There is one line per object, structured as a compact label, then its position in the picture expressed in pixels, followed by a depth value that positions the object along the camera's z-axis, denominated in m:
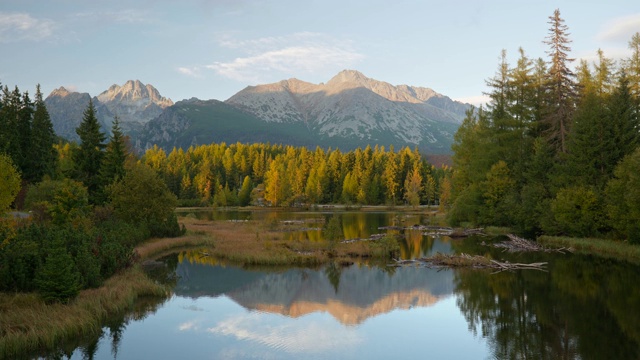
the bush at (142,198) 50.72
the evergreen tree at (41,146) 68.56
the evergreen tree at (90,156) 55.44
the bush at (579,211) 47.16
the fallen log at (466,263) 38.53
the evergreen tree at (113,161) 55.91
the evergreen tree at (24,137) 66.77
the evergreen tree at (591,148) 48.97
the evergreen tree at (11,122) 61.09
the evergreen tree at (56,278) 22.97
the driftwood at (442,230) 62.90
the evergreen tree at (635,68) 54.72
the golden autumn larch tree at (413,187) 133.38
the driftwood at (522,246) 47.12
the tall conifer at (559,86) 58.97
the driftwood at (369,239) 52.38
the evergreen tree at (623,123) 48.50
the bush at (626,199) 39.88
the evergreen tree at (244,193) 145.62
